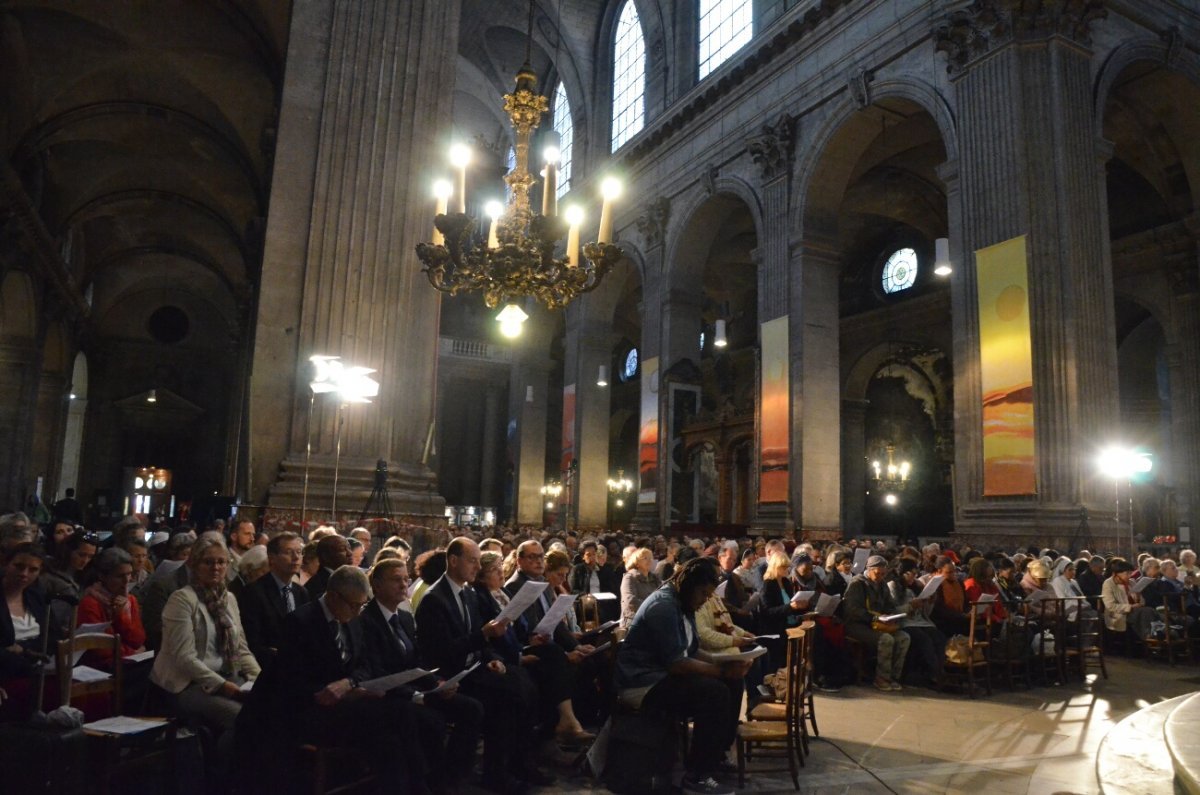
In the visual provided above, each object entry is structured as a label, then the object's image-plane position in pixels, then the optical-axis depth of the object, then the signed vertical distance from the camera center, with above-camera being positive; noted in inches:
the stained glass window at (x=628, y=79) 864.3 +467.0
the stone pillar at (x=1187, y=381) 631.2 +122.8
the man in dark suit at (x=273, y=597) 164.2 -17.1
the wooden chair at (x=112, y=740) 127.6 -36.6
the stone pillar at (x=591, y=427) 907.4 +103.3
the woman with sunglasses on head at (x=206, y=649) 143.6 -24.7
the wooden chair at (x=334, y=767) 130.2 -41.7
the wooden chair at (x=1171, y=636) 371.2 -44.5
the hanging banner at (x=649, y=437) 791.7 +82.1
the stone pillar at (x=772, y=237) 633.0 +220.9
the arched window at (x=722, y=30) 711.7 +431.4
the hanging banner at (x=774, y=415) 620.7 +83.3
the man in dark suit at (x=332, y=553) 171.6 -8.0
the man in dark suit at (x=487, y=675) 168.2 -31.8
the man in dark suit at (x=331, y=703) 130.3 -29.7
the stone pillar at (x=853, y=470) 917.2 +63.9
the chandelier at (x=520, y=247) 332.8 +111.6
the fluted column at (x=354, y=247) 345.1 +113.9
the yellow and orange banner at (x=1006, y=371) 442.6 +87.1
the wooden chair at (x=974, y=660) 282.1 -43.6
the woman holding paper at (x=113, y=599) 166.2 -18.4
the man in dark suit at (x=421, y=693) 148.5 -31.9
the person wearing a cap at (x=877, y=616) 295.9 -32.6
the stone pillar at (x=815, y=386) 604.4 +102.4
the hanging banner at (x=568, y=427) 932.0 +103.7
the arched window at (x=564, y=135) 1014.4 +468.3
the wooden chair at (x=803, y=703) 183.7 -40.6
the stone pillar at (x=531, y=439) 1063.6 +103.3
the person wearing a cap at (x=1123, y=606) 378.9 -31.4
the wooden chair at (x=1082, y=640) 319.9 -41.0
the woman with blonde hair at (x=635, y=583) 250.2 -18.3
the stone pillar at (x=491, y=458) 1246.9 +89.3
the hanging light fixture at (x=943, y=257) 523.2 +171.8
